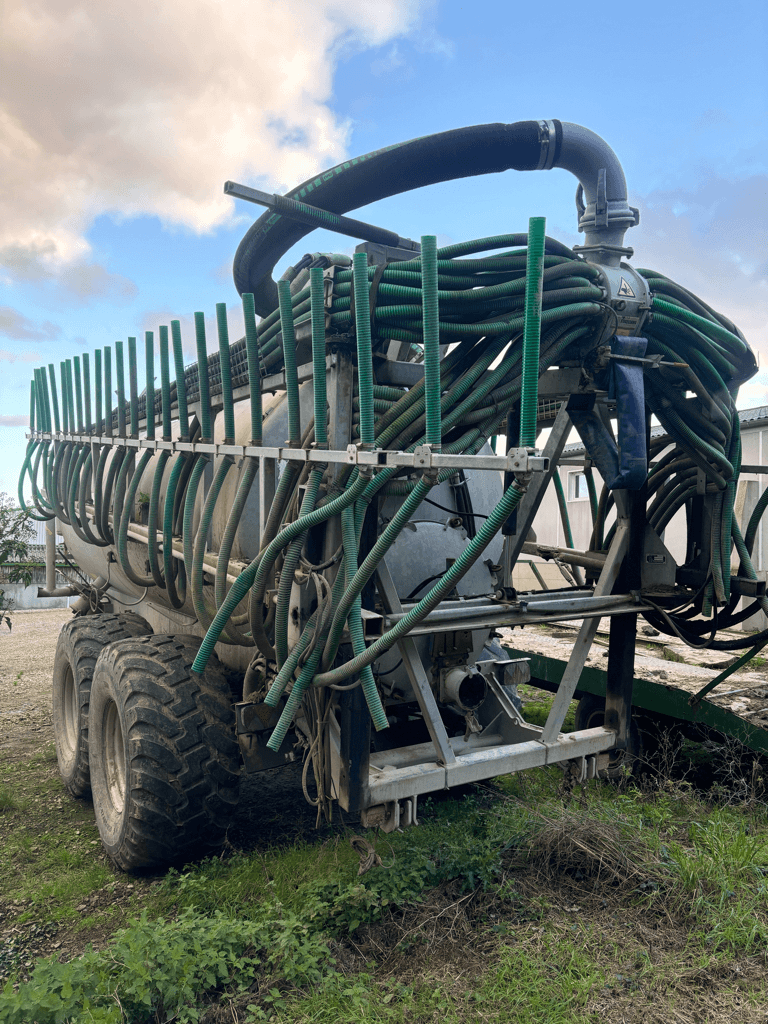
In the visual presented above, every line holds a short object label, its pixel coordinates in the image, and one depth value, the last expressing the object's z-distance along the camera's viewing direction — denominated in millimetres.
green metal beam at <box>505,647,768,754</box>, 4293
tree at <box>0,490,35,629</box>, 7582
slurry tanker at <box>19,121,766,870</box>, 3080
